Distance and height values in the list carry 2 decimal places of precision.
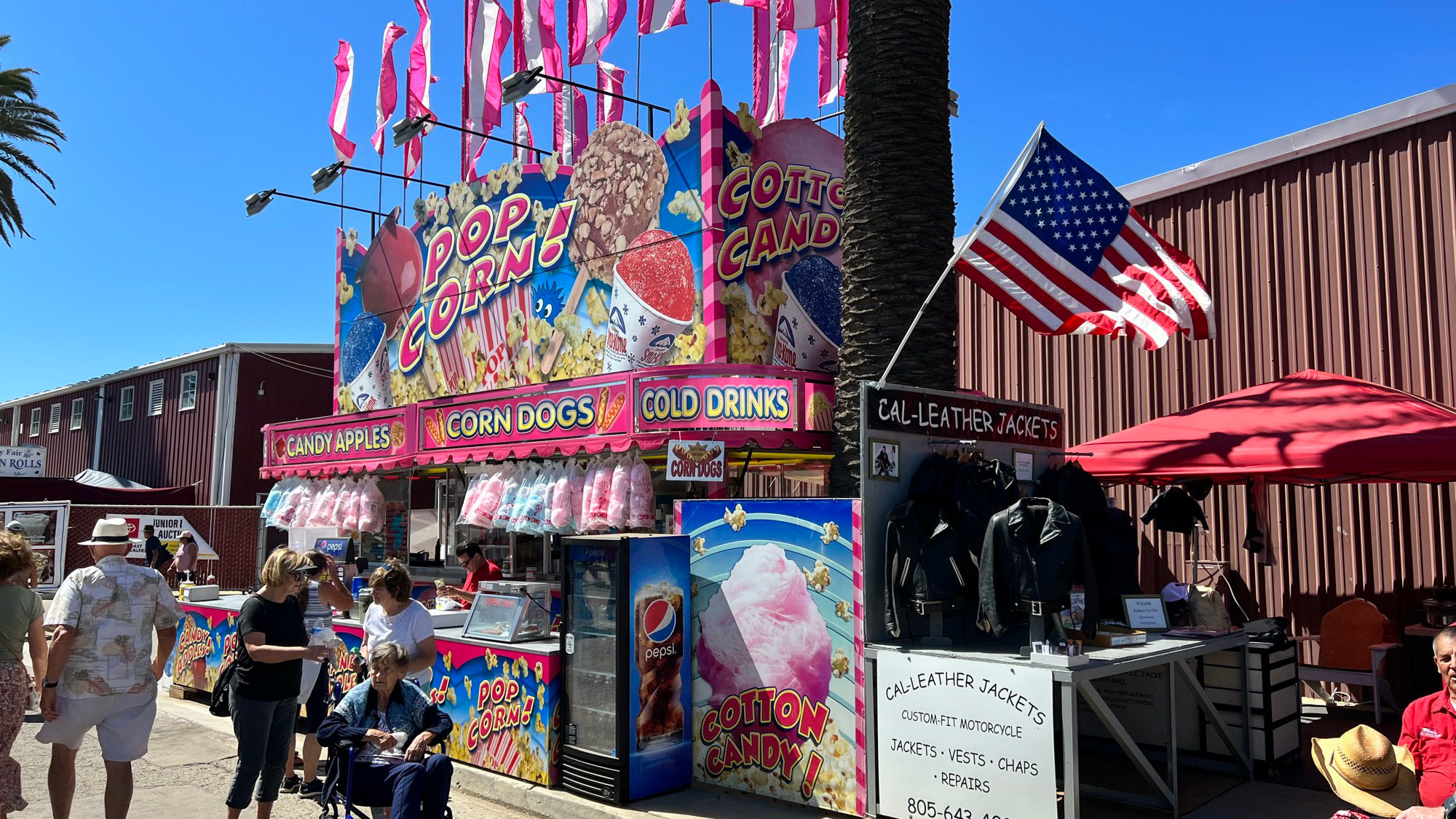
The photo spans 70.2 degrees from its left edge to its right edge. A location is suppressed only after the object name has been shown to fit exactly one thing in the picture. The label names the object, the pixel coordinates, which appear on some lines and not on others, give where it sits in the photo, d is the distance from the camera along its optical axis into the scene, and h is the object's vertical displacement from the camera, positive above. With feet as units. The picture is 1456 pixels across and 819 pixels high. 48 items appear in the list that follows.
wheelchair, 17.48 -4.45
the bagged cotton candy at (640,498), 32.68 +0.83
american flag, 23.75 +6.22
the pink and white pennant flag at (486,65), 49.26 +21.82
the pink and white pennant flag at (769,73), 47.98 +21.16
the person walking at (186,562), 76.79 -3.28
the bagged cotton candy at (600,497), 33.60 +0.86
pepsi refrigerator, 22.99 -3.24
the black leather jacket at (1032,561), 19.54 -0.60
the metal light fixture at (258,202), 55.57 +16.92
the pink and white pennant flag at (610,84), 48.62 +22.17
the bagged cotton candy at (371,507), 45.37 +0.59
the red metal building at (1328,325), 34.32 +7.37
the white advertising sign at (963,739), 18.39 -3.91
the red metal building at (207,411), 98.17 +10.71
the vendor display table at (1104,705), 18.03 -3.13
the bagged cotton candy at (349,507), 45.70 +0.56
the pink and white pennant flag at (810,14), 40.29 +19.92
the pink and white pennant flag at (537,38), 48.16 +22.74
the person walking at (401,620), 20.56 -1.98
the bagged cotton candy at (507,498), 37.04 +0.86
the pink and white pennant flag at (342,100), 56.70 +23.26
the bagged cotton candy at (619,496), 33.01 +0.87
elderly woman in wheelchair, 17.21 -3.71
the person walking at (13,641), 18.07 -2.25
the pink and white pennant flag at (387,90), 55.77 +23.06
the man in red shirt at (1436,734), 13.84 -2.72
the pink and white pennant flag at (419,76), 54.49 +23.39
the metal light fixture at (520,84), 40.88 +17.39
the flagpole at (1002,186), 23.39 +7.76
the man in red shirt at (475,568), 34.81 -1.54
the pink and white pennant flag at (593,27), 43.50 +20.92
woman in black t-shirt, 19.71 -3.00
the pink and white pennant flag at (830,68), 46.21 +20.41
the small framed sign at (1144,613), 23.62 -1.86
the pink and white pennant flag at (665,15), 41.14 +20.18
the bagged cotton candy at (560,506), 34.78 +0.57
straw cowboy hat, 13.99 -3.25
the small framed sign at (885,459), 21.13 +1.39
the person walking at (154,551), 74.64 -2.45
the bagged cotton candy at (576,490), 34.78 +1.12
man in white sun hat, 19.12 -2.83
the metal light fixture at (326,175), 55.36 +18.36
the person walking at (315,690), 24.90 -4.21
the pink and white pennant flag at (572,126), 49.37 +19.14
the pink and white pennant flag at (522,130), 53.98 +20.50
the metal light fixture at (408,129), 47.61 +18.08
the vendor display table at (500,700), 24.48 -4.45
